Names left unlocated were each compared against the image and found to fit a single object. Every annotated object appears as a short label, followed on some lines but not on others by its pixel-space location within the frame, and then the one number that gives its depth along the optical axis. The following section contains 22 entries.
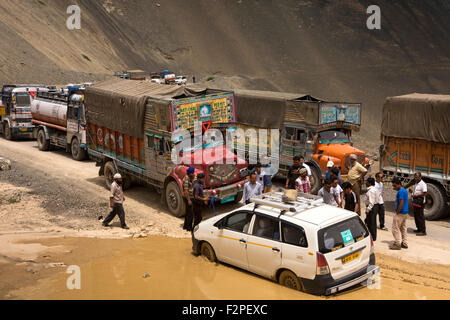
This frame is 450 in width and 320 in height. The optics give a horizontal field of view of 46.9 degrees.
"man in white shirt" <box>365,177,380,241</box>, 12.27
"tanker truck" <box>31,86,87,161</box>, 21.05
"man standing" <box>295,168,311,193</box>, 13.08
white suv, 8.49
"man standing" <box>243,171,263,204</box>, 12.38
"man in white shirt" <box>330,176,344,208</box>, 12.09
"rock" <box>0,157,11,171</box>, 18.93
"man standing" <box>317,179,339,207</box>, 12.11
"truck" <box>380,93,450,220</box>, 14.49
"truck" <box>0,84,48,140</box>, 25.77
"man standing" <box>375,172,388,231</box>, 13.40
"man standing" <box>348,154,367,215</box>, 13.86
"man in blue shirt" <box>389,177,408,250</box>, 11.73
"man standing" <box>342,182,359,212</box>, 12.00
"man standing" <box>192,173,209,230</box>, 12.80
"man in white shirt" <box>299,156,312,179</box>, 13.76
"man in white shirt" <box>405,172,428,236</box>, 13.02
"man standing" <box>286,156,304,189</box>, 13.62
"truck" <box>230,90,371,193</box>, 17.03
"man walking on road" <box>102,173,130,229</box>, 13.01
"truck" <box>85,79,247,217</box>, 14.08
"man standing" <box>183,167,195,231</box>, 13.05
